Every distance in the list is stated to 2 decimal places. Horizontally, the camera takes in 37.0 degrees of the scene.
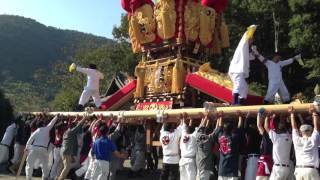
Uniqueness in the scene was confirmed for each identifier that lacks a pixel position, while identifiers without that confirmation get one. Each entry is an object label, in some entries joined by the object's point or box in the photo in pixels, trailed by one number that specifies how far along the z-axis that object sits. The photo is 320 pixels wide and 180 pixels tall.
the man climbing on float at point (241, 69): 9.62
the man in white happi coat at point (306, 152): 7.14
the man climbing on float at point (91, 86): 13.71
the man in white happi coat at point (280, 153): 7.67
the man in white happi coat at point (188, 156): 9.06
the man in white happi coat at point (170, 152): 9.72
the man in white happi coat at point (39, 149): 11.57
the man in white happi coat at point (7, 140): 14.64
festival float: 11.95
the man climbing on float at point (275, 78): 10.20
